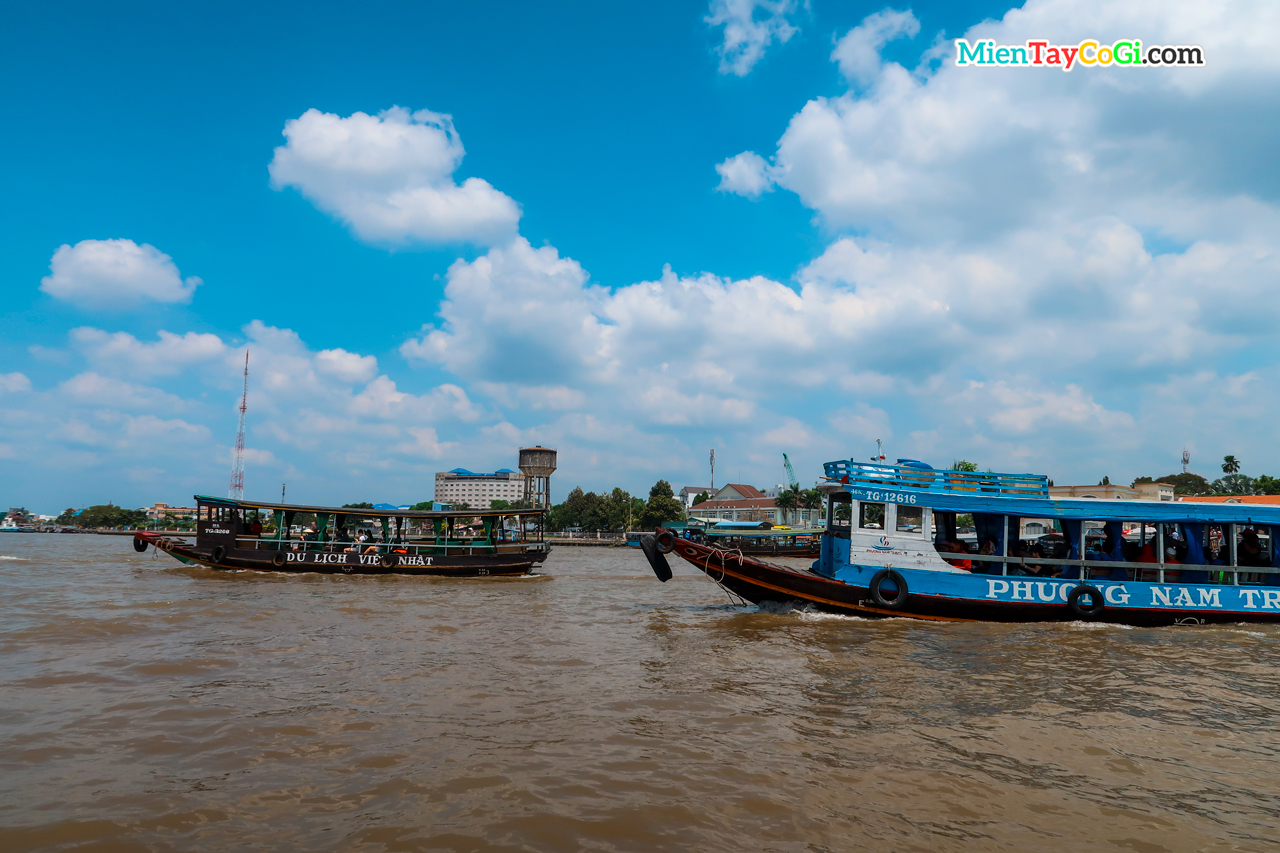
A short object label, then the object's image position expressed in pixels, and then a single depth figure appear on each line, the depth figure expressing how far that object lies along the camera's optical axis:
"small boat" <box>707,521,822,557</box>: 44.84
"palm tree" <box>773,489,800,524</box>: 81.94
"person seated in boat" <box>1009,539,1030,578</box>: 13.38
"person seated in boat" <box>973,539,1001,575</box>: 13.41
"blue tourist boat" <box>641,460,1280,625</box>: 12.85
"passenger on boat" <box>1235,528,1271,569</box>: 13.46
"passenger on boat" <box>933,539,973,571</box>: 13.93
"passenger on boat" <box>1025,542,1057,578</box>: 13.44
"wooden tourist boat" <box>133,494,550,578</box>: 25.14
